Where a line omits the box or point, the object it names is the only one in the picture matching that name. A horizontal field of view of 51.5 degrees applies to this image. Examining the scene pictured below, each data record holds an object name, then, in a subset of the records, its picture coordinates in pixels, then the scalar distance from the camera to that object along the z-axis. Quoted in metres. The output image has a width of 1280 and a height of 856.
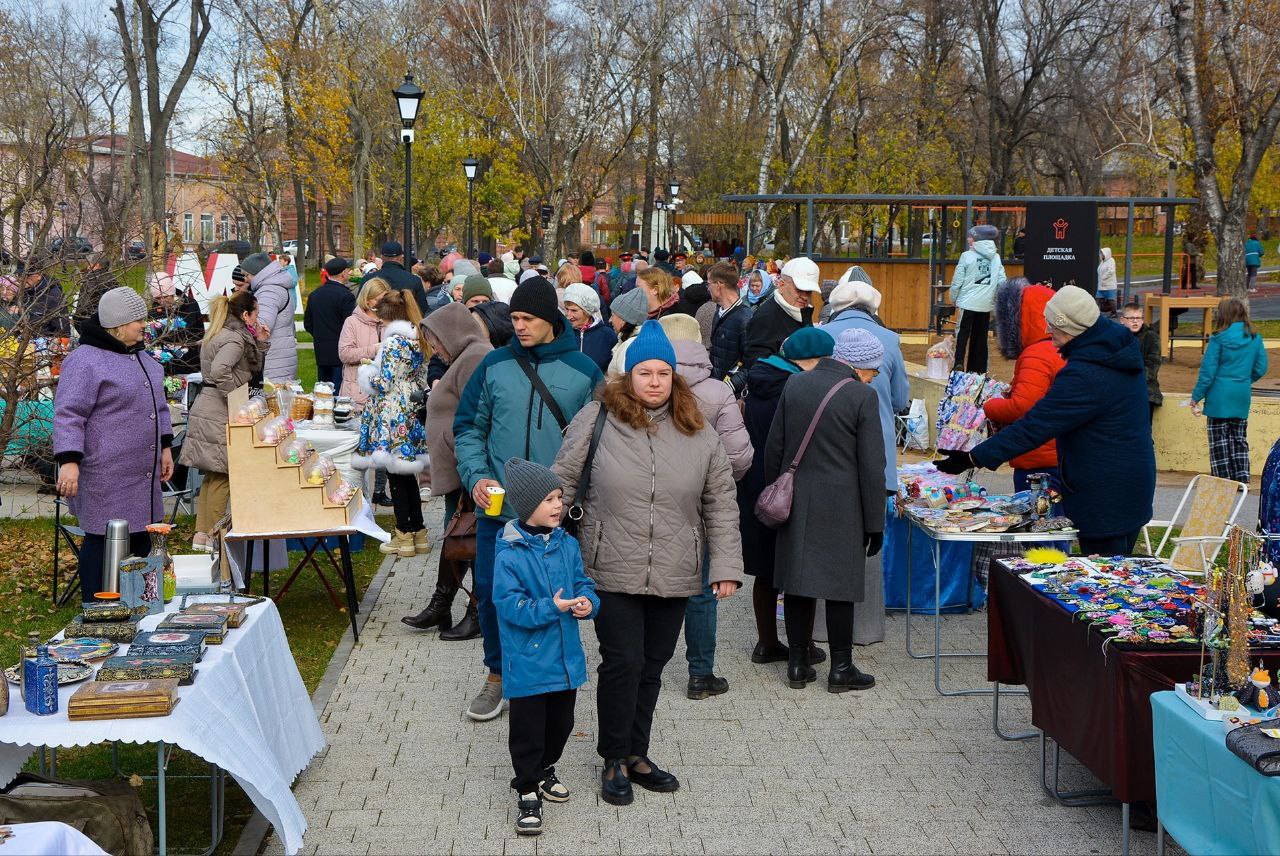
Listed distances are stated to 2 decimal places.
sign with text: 16.55
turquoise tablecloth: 3.50
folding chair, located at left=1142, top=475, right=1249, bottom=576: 6.22
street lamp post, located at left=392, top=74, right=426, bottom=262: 17.77
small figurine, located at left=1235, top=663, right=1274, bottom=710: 3.91
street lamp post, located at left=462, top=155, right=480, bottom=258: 31.25
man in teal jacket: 5.70
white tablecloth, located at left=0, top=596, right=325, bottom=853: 3.96
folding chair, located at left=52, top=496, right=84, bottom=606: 8.16
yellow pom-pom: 5.52
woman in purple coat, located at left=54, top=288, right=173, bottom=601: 6.44
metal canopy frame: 19.14
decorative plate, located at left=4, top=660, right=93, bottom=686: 4.23
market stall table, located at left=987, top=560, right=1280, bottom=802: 4.35
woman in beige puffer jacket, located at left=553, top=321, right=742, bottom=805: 5.06
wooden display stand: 6.97
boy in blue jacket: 4.72
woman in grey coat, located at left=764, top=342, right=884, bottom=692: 6.25
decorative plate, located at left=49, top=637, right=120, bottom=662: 4.41
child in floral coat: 8.59
